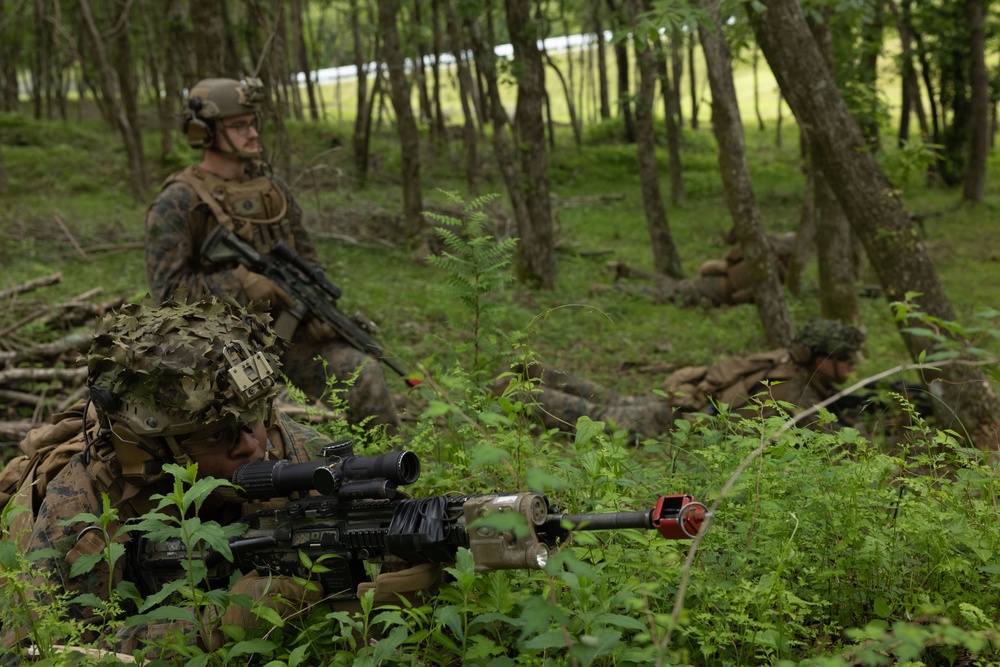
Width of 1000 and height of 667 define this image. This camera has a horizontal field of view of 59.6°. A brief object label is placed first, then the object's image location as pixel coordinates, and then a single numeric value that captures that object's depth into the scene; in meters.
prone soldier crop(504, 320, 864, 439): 7.29
